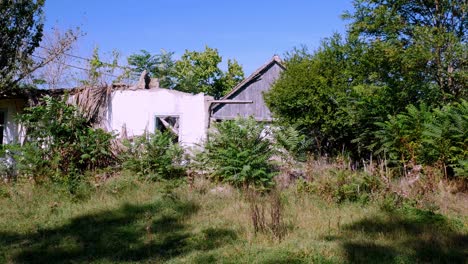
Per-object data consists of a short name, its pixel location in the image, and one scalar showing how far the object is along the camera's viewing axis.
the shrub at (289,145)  11.32
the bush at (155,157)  11.05
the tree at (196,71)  36.66
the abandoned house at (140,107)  12.75
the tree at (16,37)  11.73
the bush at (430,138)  9.59
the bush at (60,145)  10.67
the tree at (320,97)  12.98
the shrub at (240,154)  10.09
